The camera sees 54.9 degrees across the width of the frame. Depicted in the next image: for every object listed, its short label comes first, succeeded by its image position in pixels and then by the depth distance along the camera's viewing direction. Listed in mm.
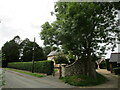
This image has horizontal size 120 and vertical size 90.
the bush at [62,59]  27422
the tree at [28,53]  54969
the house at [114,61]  25725
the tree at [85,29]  10461
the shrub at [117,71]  20406
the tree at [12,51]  52156
